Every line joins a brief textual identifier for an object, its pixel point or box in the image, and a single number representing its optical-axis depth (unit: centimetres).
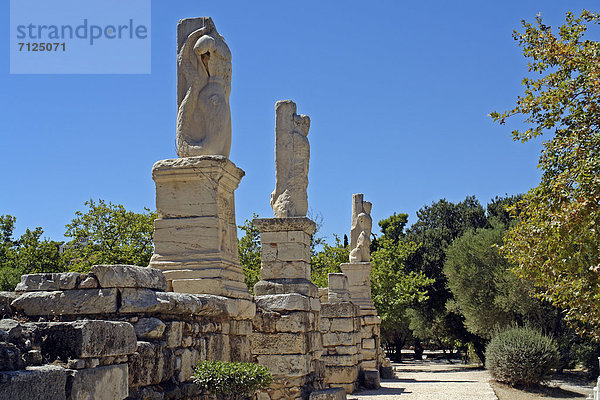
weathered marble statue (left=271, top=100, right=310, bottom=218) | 1003
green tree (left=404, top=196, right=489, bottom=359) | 2914
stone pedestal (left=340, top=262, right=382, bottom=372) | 1734
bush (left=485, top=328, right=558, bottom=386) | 1648
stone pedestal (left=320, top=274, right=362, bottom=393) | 1446
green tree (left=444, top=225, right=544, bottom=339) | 2305
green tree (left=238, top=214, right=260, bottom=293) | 2245
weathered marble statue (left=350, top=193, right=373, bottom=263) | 1761
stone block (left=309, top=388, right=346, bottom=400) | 892
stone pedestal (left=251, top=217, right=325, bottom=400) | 880
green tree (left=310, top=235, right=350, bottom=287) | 2614
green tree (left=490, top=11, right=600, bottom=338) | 862
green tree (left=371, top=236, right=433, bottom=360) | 2564
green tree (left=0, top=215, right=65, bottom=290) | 2105
